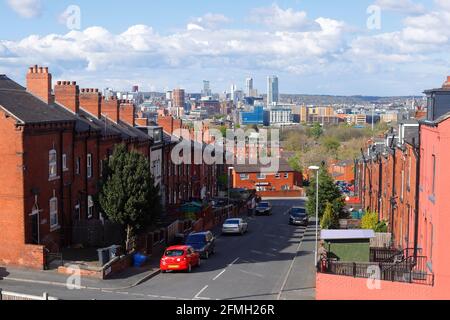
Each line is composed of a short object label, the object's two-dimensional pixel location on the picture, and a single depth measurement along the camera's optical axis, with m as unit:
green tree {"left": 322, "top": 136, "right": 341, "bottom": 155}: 138.62
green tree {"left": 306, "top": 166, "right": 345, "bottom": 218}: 48.62
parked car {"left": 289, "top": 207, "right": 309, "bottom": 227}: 56.34
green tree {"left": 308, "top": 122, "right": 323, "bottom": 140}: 175.71
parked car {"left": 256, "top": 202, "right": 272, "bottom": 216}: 65.81
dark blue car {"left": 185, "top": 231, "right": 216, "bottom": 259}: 36.31
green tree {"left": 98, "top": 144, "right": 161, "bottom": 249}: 32.19
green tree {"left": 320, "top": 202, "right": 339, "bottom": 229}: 42.72
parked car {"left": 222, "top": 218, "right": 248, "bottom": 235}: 48.09
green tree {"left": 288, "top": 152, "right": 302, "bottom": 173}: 103.94
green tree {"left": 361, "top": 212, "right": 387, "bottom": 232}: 41.28
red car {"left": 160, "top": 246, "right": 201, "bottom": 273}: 31.34
